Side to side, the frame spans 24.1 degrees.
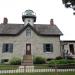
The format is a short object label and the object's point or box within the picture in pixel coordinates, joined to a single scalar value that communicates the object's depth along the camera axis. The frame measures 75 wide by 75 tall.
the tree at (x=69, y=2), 15.10
